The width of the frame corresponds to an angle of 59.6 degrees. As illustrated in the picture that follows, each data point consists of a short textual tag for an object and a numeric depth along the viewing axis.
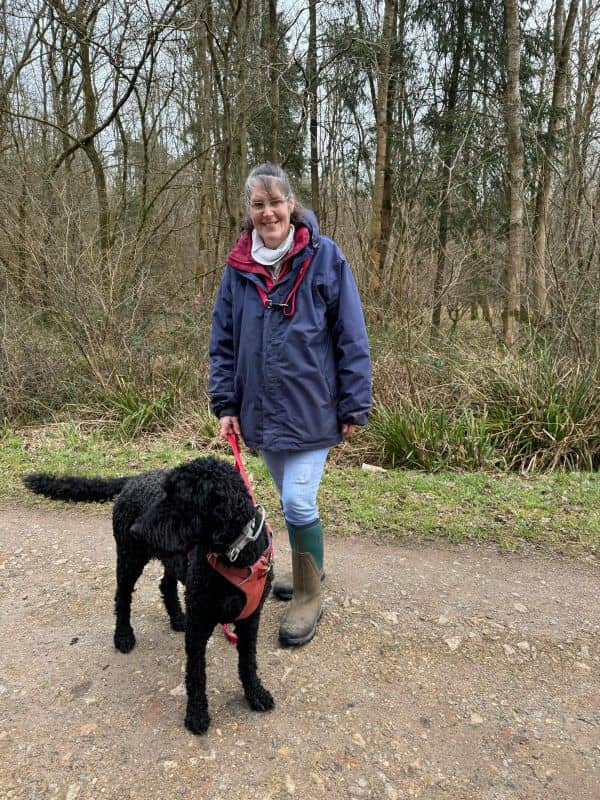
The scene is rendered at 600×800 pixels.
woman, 2.47
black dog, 1.98
